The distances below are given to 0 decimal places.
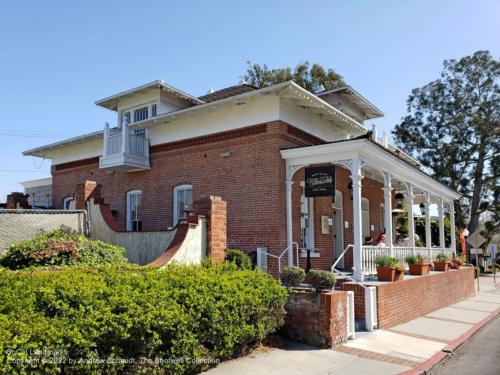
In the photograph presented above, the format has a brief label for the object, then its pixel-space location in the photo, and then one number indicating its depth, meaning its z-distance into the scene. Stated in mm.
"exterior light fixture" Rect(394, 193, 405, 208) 20531
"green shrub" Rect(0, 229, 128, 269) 9609
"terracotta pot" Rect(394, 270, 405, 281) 11641
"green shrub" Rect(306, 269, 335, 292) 8805
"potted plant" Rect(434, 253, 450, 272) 16156
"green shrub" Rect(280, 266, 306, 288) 9107
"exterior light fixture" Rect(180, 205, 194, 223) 15200
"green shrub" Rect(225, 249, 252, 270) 10573
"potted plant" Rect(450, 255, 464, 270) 17922
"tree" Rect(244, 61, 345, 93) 37156
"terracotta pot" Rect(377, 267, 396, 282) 11344
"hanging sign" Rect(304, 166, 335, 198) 12141
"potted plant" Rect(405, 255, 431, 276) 13797
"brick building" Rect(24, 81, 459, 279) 12953
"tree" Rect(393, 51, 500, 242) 39156
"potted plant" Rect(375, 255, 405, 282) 11367
